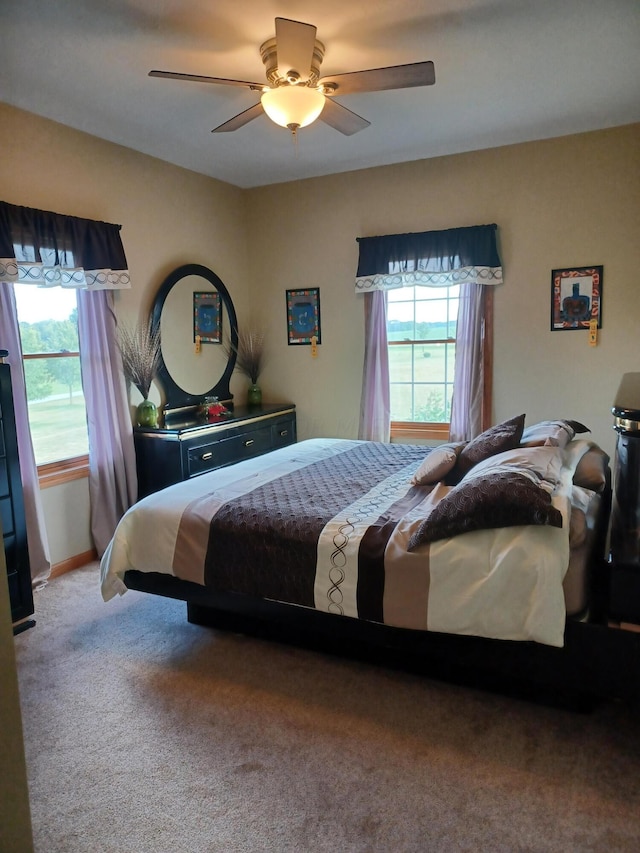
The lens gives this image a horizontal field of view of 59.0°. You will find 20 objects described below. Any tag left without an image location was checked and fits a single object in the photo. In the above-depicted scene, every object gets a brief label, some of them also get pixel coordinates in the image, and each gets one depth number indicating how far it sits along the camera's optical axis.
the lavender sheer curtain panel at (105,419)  3.76
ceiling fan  2.31
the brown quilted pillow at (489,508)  1.94
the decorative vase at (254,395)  5.26
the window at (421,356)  4.69
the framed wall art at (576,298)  4.07
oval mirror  4.36
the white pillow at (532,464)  2.14
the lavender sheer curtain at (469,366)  4.37
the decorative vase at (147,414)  4.09
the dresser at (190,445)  3.95
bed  1.95
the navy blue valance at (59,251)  3.19
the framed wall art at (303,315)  5.08
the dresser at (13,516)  2.86
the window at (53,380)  3.51
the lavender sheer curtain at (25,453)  3.20
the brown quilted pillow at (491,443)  2.69
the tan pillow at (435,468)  2.83
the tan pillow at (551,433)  2.63
